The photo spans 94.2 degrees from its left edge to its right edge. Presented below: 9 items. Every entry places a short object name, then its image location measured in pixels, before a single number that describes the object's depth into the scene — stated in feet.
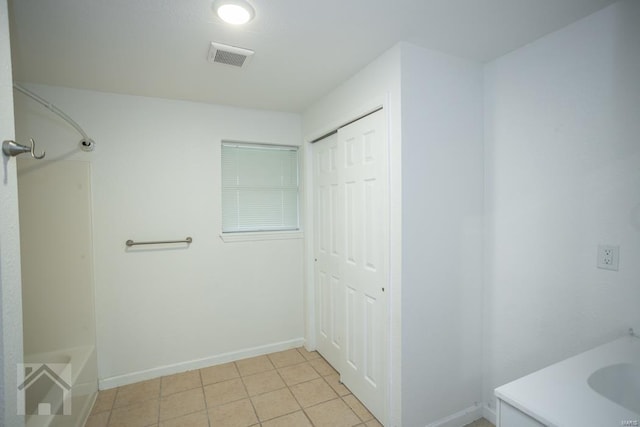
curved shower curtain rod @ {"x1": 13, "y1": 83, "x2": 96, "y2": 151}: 5.28
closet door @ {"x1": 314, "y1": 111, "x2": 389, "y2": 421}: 6.20
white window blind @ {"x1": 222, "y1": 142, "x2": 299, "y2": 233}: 9.26
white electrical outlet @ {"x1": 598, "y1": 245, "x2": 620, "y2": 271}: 4.59
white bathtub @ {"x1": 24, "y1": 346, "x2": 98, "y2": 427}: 5.29
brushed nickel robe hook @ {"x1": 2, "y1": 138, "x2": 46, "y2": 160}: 3.11
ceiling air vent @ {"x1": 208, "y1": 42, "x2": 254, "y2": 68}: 5.59
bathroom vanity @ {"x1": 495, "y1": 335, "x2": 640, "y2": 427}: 2.85
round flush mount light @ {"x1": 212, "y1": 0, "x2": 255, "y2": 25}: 4.38
